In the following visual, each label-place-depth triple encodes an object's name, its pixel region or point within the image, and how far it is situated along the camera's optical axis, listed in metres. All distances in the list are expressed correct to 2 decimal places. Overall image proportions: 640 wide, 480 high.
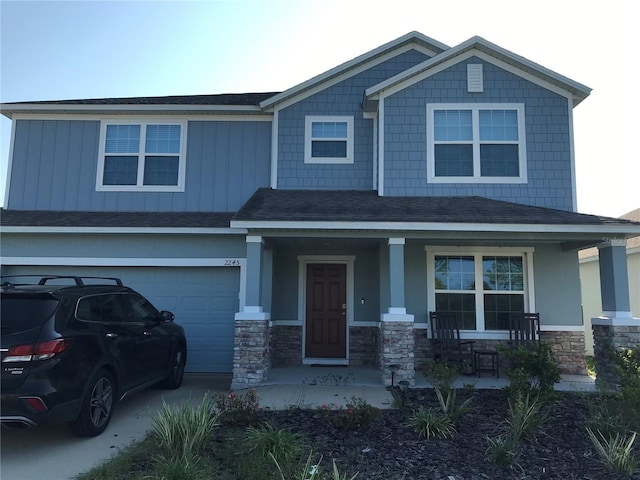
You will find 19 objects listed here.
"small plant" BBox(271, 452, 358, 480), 3.87
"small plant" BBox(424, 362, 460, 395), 5.98
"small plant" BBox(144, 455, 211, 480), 3.90
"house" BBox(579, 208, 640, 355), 12.92
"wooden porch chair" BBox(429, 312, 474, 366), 8.84
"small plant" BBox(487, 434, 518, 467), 4.49
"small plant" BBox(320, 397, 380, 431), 5.30
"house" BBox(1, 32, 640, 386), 9.06
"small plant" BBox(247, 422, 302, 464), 4.39
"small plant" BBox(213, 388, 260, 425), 5.38
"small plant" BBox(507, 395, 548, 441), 5.12
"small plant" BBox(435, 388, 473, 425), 5.56
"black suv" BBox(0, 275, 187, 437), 4.46
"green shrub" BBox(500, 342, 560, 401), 5.75
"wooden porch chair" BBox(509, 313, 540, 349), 8.95
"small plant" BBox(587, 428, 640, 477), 4.32
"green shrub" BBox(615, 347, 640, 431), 5.05
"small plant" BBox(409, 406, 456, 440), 5.18
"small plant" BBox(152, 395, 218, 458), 4.54
